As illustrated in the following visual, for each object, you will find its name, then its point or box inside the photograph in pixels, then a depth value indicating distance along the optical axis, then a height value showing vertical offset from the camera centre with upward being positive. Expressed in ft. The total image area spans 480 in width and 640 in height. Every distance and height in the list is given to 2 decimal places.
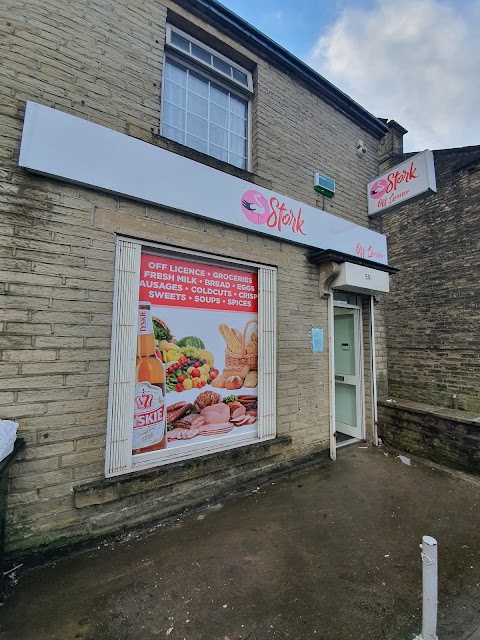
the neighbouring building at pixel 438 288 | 25.67 +5.84
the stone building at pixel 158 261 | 8.79 +3.43
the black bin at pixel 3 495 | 6.93 -3.89
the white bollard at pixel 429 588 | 5.48 -4.56
